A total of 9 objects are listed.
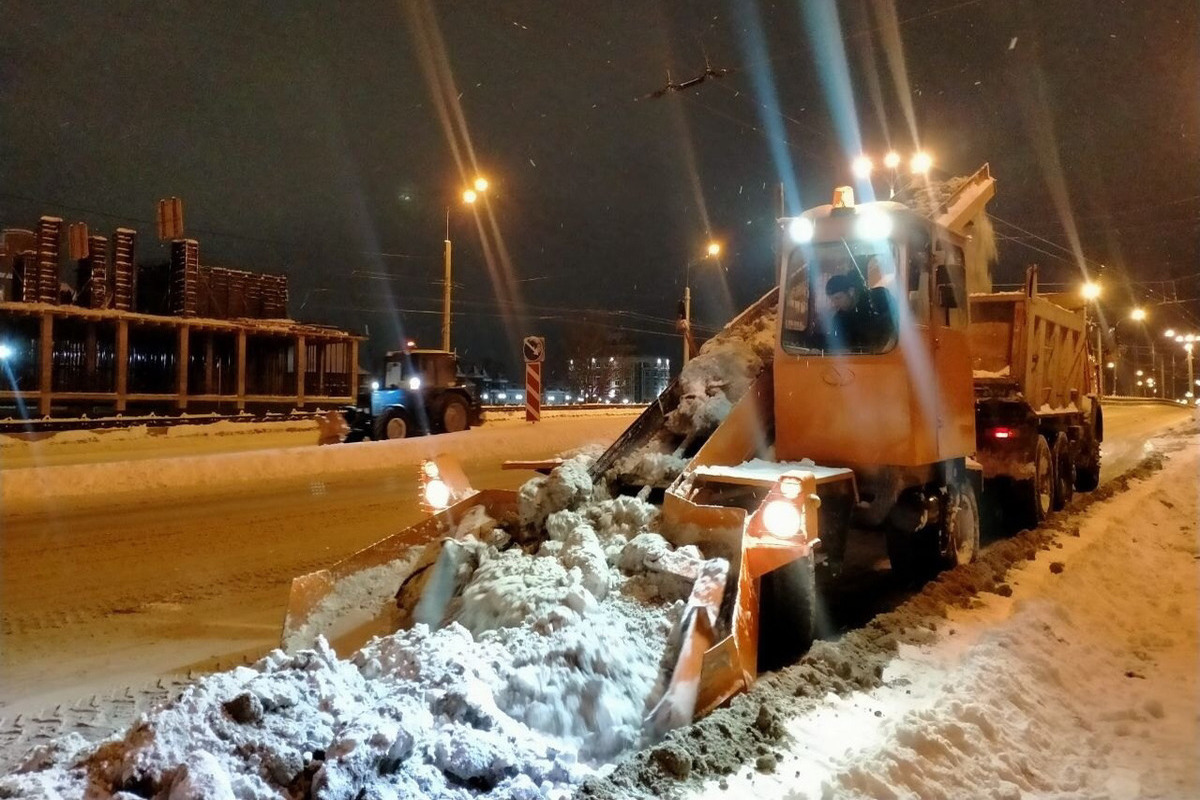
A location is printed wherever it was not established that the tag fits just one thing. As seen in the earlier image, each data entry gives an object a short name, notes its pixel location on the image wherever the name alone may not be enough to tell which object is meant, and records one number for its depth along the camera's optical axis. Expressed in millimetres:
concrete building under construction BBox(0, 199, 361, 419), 23781
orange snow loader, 5398
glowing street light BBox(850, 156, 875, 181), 11320
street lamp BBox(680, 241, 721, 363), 10242
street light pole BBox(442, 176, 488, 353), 26359
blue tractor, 19938
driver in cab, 6250
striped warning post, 19203
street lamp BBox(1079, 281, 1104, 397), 14108
